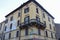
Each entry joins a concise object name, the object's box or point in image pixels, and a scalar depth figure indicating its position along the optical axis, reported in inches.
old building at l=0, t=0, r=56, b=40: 401.9
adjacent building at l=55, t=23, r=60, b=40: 575.1
